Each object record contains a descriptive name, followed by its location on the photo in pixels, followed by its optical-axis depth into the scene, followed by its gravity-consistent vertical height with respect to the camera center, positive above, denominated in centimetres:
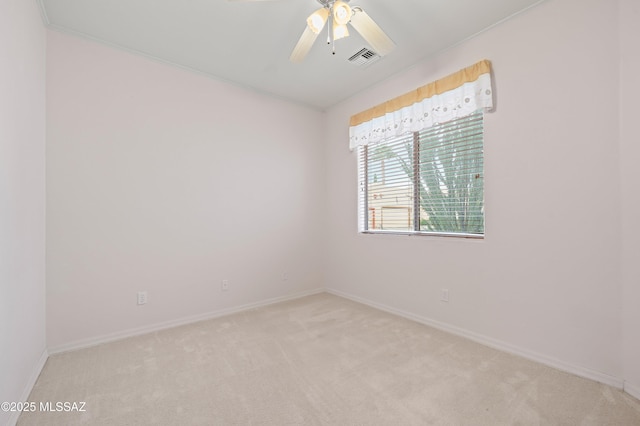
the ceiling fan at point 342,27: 168 +118
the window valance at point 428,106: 229 +102
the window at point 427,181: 246 +31
